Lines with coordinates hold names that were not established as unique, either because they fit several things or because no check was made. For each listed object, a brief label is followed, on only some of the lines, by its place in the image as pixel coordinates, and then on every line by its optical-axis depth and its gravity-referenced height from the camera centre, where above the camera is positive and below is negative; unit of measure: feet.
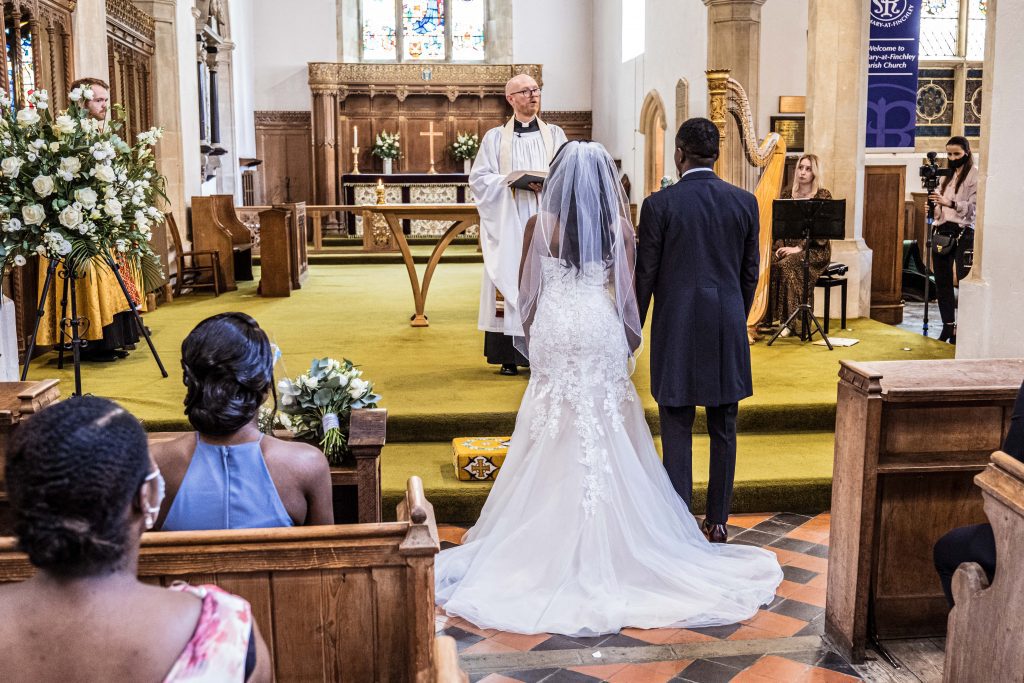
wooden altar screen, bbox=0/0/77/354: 22.31 +3.48
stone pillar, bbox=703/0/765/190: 33.94 +5.14
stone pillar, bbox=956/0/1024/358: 15.34 -0.14
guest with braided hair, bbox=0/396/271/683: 4.42 -1.62
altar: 52.34 +0.77
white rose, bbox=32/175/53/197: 15.31 +0.32
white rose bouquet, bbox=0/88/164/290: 15.48 +0.33
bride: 12.20 -3.30
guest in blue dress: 6.63 -1.64
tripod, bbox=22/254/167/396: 16.06 -1.59
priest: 20.42 -0.02
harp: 22.89 +1.19
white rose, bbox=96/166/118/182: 15.76 +0.49
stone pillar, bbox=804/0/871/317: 28.45 +2.66
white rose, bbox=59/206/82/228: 15.69 -0.15
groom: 12.85 -0.94
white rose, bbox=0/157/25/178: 15.09 +0.59
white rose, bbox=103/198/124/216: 16.10 +0.00
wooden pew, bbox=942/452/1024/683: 7.80 -3.09
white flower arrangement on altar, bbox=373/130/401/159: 56.59 +3.15
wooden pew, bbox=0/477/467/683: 6.34 -2.34
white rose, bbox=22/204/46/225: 15.46 -0.10
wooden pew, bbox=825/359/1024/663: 10.73 -2.92
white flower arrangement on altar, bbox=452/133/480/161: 57.41 +3.13
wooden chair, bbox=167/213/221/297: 33.96 -2.15
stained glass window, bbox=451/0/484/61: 60.29 +10.07
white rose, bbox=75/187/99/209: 15.74 +0.15
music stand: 23.61 -0.37
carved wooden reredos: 57.21 +5.44
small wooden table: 25.50 -0.29
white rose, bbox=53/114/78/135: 15.44 +1.22
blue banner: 30.42 +3.61
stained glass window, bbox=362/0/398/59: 59.62 +9.97
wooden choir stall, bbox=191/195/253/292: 36.40 -0.95
